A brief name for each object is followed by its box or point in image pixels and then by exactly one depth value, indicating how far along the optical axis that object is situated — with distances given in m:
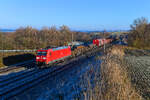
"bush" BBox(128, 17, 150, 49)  48.51
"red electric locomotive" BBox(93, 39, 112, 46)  44.16
